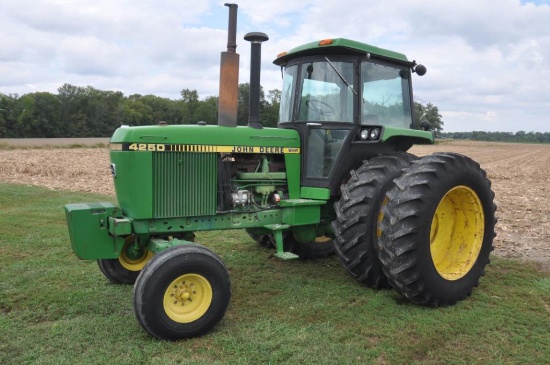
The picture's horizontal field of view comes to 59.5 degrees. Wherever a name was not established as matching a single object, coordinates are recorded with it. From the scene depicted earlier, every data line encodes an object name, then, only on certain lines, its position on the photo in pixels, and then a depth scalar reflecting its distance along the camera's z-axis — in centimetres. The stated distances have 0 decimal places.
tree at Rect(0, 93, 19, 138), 5962
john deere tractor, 408
